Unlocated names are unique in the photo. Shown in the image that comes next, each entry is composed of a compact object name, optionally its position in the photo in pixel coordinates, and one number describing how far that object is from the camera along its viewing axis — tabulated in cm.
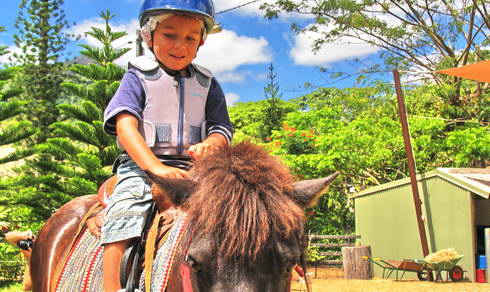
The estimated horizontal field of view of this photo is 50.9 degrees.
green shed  1496
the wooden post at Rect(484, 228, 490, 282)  1362
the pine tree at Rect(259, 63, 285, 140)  3481
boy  227
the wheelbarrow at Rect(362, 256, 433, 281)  1509
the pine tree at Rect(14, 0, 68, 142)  3041
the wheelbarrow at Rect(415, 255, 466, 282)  1407
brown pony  165
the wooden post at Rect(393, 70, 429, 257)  1525
